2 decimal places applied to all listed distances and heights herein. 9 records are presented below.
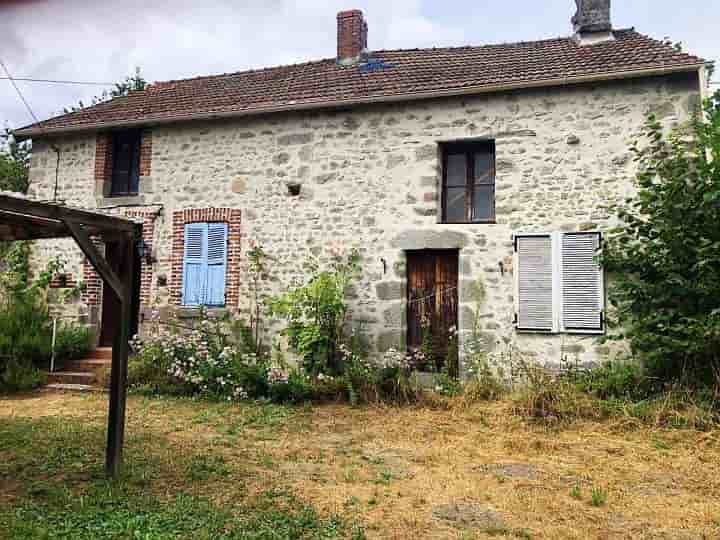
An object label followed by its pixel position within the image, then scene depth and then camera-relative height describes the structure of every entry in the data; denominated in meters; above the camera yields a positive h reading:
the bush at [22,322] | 8.93 -0.33
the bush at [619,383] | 6.84 -0.80
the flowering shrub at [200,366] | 8.07 -0.85
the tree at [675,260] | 6.50 +0.62
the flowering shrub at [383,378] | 7.66 -0.90
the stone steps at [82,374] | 8.96 -1.10
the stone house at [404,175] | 7.82 +1.98
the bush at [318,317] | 8.12 -0.14
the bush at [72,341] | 9.52 -0.63
